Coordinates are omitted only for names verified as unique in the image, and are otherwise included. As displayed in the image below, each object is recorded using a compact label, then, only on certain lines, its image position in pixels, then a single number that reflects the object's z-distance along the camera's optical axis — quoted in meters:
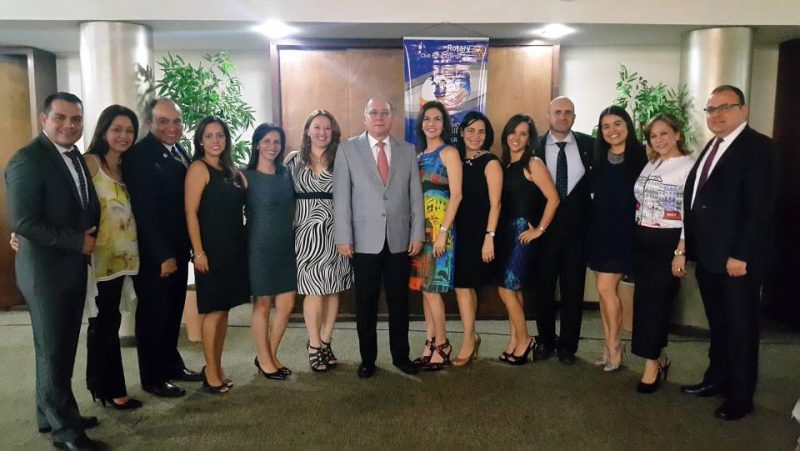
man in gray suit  3.38
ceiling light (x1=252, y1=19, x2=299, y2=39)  4.46
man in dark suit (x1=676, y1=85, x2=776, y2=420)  2.84
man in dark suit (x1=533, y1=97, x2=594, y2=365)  3.66
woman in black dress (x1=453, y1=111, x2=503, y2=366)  3.54
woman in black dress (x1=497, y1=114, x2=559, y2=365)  3.60
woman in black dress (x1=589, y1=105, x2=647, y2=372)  3.48
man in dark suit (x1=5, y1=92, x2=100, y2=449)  2.48
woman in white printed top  3.17
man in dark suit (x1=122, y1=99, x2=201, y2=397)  3.02
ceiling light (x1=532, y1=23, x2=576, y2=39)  4.62
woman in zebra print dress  3.47
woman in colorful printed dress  3.48
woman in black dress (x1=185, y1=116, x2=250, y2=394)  3.11
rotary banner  4.66
